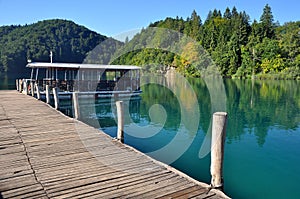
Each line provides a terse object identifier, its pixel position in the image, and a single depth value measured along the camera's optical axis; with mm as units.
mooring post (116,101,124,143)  5630
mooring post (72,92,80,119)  8001
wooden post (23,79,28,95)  15485
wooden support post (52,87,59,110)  9911
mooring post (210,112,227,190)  3277
